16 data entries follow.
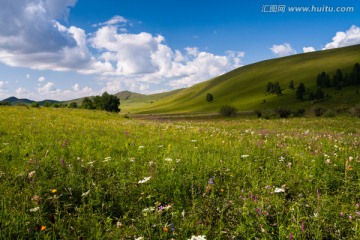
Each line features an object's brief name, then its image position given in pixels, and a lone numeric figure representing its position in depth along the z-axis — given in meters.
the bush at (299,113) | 42.66
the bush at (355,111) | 32.96
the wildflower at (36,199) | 4.00
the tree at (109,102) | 130.88
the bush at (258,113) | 54.78
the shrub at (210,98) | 186.12
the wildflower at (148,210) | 3.86
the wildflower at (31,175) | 4.66
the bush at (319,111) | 39.25
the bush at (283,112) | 44.01
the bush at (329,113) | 36.75
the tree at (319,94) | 108.66
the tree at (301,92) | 119.11
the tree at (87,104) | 109.39
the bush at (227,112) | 66.56
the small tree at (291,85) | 142.88
